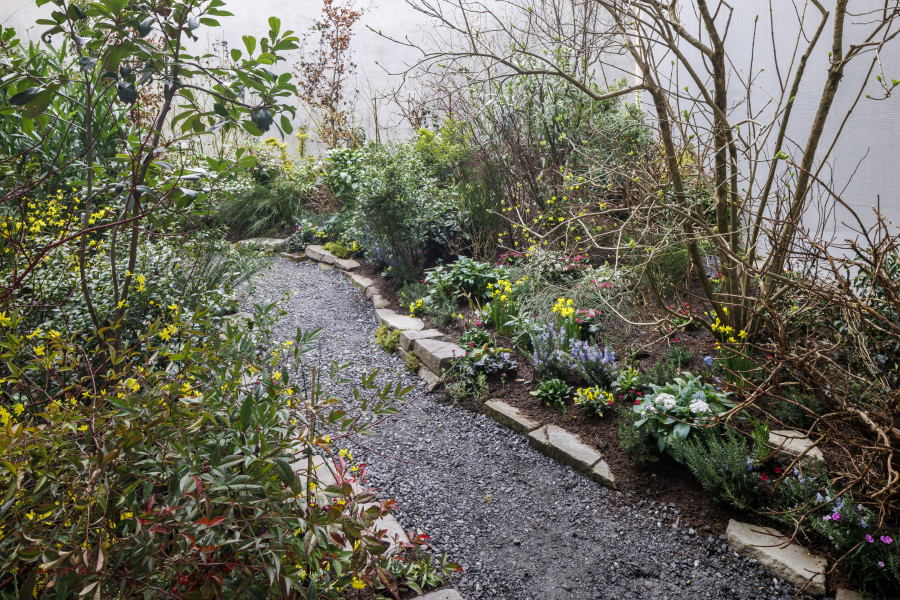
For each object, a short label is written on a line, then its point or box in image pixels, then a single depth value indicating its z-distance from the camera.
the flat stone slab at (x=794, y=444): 2.38
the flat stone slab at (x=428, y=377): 3.80
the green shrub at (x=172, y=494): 1.16
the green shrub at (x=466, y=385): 3.52
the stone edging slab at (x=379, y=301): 5.07
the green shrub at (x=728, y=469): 2.35
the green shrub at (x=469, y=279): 4.60
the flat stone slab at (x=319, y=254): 6.38
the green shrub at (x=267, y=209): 7.28
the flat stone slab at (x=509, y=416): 3.18
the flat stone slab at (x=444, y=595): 1.99
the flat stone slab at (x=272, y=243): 6.59
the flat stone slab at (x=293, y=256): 6.70
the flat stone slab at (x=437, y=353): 3.79
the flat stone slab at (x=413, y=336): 4.20
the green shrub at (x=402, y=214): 5.11
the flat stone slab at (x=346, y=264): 6.10
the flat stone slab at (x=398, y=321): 4.45
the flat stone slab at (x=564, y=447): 2.83
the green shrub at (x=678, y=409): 2.59
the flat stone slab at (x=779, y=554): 2.06
